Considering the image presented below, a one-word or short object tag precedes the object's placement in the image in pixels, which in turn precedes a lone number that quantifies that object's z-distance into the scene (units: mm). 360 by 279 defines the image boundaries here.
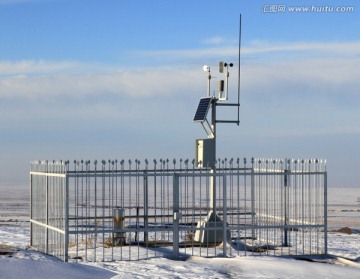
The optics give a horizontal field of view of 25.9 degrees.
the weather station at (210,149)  20188
